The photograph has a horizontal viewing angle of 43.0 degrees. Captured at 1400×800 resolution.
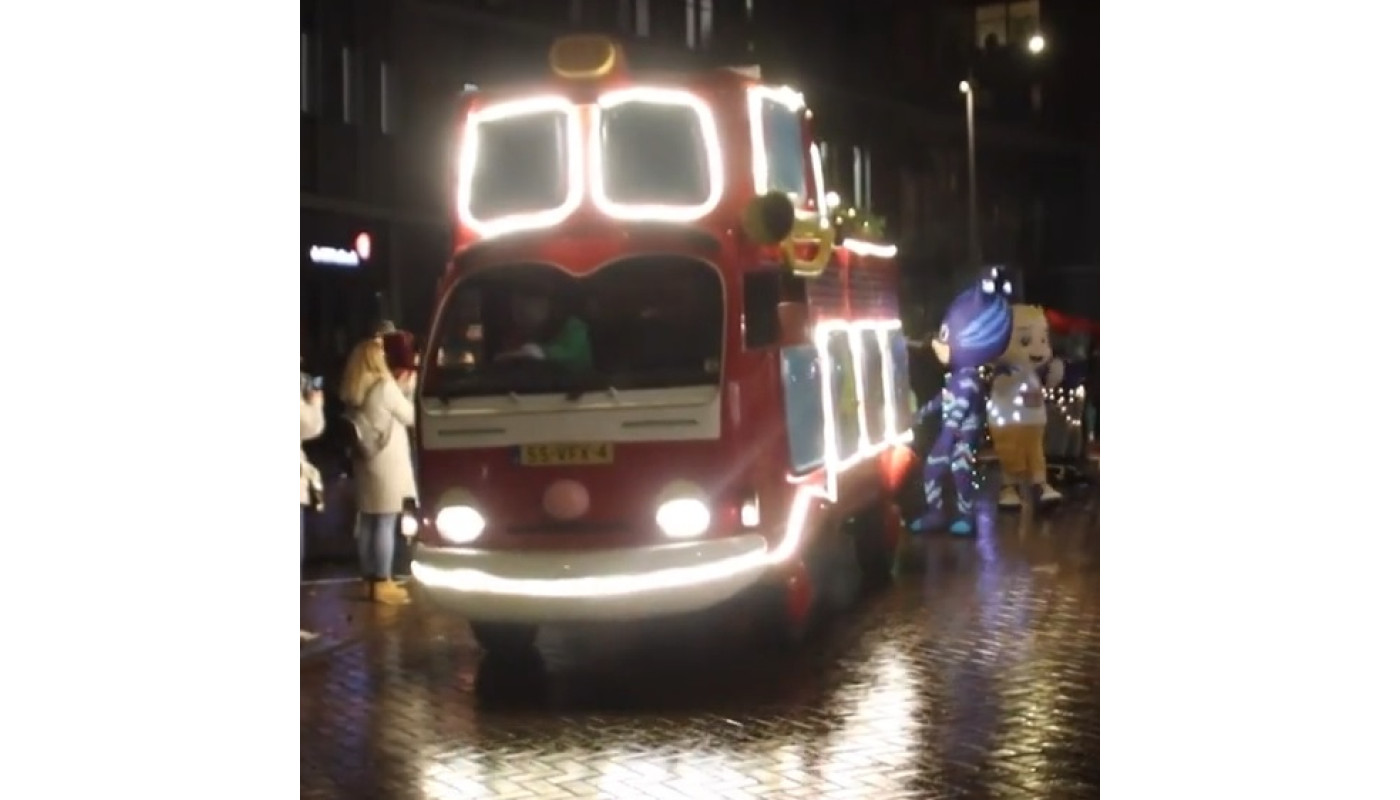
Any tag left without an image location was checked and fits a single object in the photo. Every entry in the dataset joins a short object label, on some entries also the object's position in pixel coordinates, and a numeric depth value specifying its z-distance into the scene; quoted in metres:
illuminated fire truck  7.61
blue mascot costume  12.74
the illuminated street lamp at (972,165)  17.61
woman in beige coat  9.70
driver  7.86
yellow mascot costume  13.52
